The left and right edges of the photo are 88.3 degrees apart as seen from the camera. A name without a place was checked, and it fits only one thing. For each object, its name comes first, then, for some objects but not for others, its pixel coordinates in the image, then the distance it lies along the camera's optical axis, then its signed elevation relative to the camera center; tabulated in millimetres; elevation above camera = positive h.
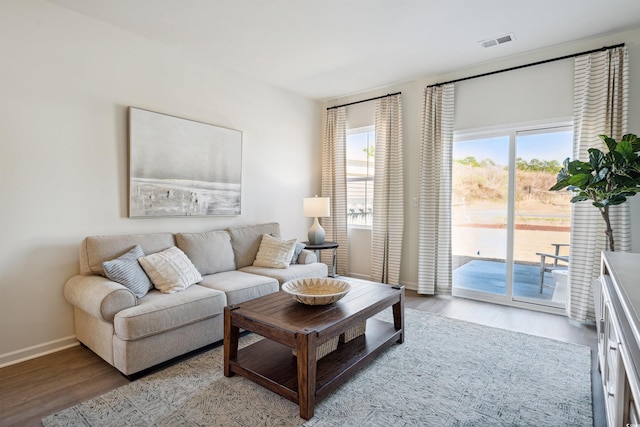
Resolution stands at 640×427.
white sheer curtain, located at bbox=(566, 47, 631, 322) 3004 +702
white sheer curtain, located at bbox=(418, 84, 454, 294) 4023 +200
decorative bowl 2188 -594
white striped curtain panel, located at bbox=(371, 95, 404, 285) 4430 +180
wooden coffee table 1793 -850
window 4906 +503
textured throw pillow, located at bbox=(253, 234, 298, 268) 3579 -506
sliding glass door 3502 -94
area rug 1775 -1134
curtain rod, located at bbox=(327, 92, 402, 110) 4495 +1558
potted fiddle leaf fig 2551 +273
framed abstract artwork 3098 +415
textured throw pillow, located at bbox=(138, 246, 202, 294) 2645 -536
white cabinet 1041 -485
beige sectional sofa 2158 -691
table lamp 4355 -62
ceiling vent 3156 +1655
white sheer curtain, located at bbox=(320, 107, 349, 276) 5008 +412
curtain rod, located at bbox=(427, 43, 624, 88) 3082 +1530
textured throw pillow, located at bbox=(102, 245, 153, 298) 2418 -508
